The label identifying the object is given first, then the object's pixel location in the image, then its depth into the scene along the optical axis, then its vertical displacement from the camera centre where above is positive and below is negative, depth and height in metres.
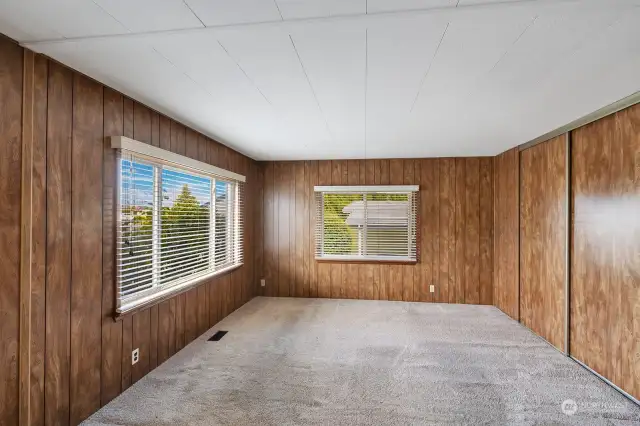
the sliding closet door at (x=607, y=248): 2.36 -0.24
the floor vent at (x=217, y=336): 3.48 -1.31
